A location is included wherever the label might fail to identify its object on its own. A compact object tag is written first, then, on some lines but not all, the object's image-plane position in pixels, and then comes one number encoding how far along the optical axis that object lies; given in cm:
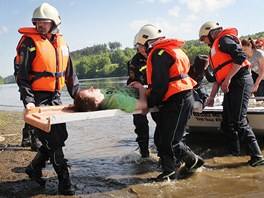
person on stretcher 399
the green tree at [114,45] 19250
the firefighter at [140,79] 541
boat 605
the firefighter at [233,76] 496
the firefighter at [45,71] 407
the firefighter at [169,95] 412
